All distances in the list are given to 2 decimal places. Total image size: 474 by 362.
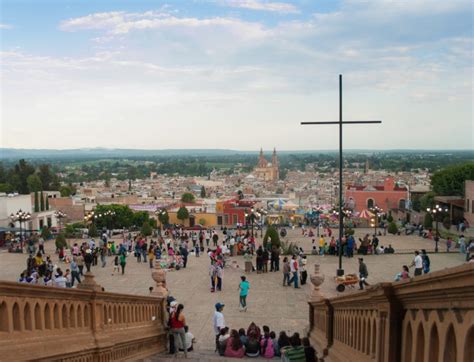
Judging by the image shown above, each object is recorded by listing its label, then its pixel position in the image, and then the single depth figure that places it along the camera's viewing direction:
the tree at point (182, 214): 68.19
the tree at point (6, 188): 84.43
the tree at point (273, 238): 25.10
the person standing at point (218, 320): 10.64
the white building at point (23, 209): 51.23
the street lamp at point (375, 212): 36.35
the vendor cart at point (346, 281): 16.37
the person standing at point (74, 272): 16.97
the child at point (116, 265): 20.30
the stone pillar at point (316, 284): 9.73
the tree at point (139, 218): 60.78
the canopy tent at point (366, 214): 40.22
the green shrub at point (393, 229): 36.25
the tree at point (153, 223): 60.14
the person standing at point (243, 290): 13.84
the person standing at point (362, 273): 16.00
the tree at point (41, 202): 63.06
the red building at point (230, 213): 68.44
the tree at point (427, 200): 55.30
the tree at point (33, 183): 82.44
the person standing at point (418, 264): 15.68
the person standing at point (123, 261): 19.59
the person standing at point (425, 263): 16.83
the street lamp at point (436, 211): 26.19
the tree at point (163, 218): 64.00
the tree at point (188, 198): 100.68
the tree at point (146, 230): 36.94
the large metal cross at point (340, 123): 16.67
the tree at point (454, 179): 58.41
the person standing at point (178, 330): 9.42
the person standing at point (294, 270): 16.89
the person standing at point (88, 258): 18.77
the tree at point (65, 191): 96.20
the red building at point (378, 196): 72.75
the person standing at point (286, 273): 17.13
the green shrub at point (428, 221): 40.69
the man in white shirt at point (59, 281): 13.27
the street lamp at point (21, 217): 30.31
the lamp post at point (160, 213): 63.99
